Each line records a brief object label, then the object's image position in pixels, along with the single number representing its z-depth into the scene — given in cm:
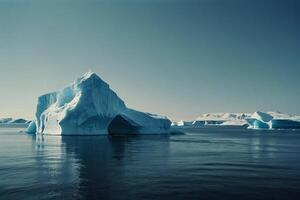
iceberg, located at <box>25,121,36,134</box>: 6800
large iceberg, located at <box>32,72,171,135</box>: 5050
